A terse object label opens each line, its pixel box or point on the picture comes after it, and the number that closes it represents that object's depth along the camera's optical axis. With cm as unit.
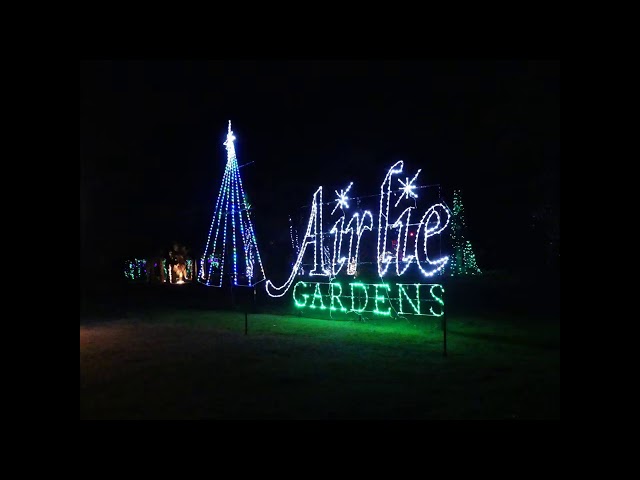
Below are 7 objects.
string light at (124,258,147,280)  3906
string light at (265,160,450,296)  922
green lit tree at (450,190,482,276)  3169
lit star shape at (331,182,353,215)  1145
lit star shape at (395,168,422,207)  873
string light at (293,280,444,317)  1154
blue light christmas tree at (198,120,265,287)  1394
